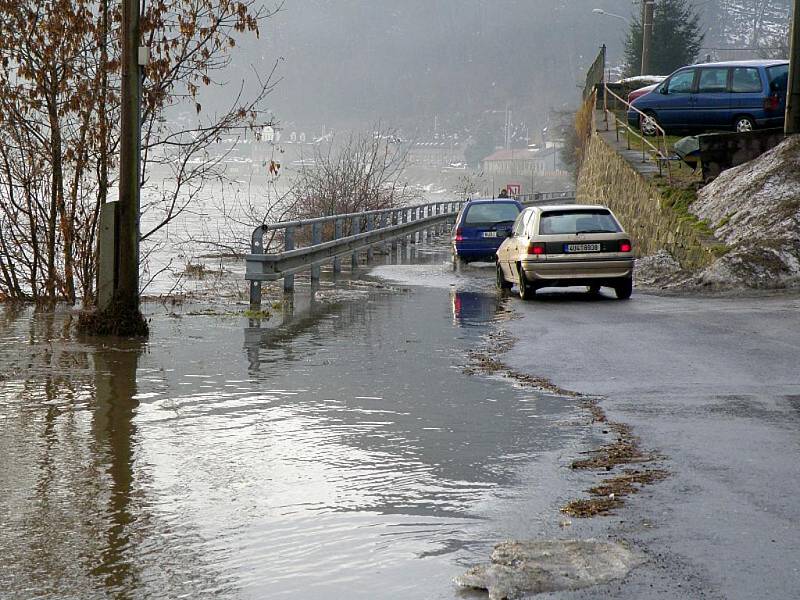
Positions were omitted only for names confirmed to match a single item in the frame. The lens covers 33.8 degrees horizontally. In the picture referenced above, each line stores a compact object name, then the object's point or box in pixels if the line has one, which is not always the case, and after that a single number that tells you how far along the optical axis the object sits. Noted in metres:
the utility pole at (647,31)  47.91
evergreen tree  82.38
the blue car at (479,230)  29.82
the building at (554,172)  187.73
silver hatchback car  19.36
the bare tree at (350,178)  40.88
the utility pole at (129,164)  13.12
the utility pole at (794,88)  23.55
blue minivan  32.47
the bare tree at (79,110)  15.47
